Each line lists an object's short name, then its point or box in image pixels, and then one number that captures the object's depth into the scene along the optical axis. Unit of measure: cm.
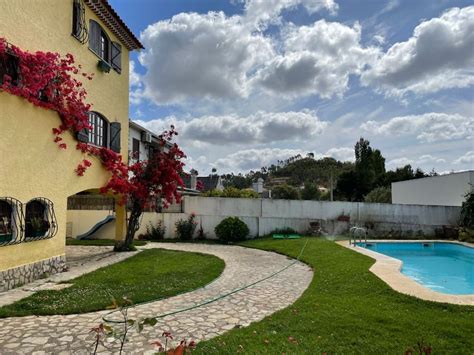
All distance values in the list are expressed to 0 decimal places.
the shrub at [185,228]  1748
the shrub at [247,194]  2422
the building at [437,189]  2152
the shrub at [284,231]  1830
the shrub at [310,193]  4372
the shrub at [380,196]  3193
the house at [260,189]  3781
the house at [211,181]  4345
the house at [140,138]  2004
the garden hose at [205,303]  540
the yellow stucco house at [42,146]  756
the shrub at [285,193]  4347
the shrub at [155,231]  1751
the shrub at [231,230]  1702
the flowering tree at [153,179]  1263
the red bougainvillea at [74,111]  783
